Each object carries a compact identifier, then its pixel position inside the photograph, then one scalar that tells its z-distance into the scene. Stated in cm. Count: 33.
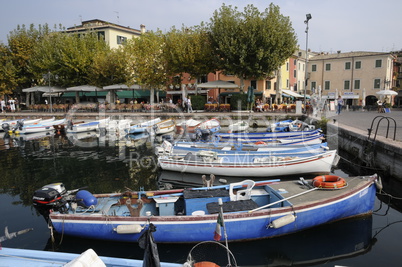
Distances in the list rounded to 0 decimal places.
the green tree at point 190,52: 3147
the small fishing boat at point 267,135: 1755
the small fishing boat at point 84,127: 2884
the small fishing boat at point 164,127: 2632
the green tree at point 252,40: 2839
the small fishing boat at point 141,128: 2694
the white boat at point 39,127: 2941
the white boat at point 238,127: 2427
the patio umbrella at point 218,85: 3185
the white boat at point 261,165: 1239
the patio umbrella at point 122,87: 3562
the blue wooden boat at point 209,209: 721
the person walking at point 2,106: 4062
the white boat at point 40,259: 484
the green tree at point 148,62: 3394
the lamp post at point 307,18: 2435
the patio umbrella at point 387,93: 3213
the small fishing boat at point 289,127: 2037
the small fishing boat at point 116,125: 2895
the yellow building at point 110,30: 5097
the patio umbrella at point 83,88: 3744
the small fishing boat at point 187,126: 2537
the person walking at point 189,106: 3186
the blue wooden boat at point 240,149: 1372
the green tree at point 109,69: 3703
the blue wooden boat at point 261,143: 1535
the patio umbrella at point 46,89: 3928
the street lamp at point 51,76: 3527
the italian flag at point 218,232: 478
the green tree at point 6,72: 4141
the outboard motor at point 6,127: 3095
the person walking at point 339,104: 2931
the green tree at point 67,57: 3888
